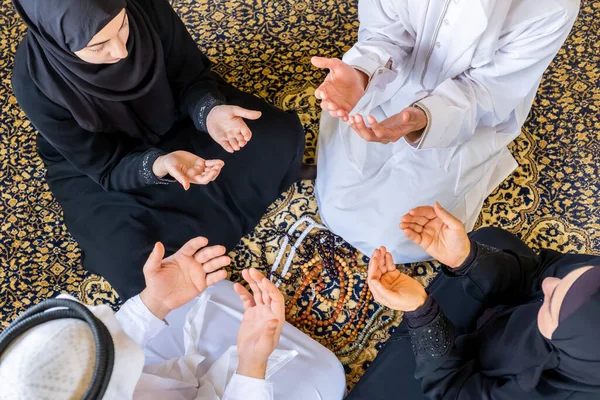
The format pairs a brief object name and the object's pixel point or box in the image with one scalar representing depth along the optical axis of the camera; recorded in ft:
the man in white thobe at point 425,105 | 3.54
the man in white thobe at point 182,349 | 2.07
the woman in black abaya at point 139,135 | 3.59
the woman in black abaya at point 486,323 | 2.65
